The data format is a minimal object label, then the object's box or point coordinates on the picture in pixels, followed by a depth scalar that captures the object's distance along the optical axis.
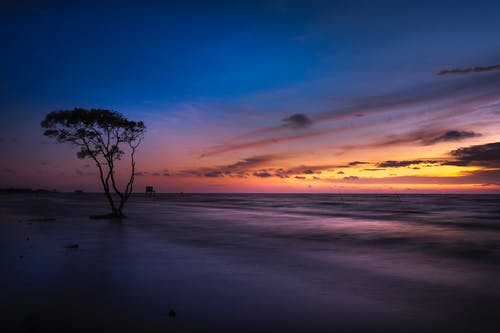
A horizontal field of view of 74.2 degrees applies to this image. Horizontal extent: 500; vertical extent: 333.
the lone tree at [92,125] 30.83
